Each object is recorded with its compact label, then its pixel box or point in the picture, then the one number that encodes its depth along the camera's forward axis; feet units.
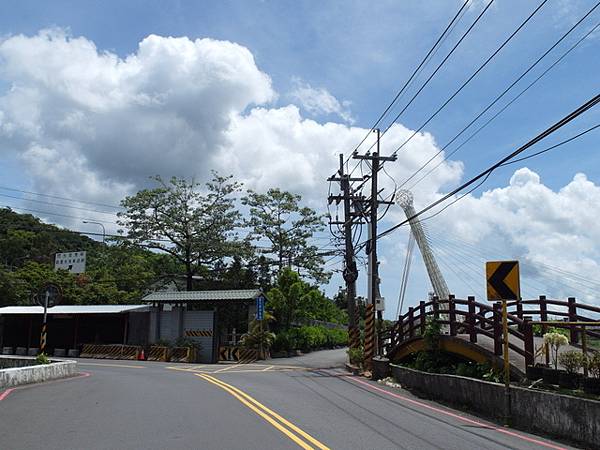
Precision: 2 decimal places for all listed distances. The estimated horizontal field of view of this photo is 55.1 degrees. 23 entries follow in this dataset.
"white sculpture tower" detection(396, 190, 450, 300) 144.59
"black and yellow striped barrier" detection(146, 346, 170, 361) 114.93
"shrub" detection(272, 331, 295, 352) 127.54
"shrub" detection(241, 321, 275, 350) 117.70
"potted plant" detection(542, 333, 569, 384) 35.53
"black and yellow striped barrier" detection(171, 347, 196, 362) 113.19
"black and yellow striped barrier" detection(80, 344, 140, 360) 117.50
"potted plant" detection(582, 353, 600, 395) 31.27
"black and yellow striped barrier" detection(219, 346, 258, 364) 115.65
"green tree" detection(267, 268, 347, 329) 133.80
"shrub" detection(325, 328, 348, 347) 176.04
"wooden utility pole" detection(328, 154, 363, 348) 93.25
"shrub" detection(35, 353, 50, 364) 65.92
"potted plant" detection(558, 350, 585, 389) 33.58
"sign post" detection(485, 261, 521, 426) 37.09
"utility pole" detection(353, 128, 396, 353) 81.20
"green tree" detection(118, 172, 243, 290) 149.18
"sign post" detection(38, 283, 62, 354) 69.26
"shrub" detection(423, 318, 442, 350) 56.08
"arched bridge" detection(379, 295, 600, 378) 41.24
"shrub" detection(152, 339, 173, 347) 117.29
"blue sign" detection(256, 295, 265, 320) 115.65
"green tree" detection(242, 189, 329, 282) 166.91
